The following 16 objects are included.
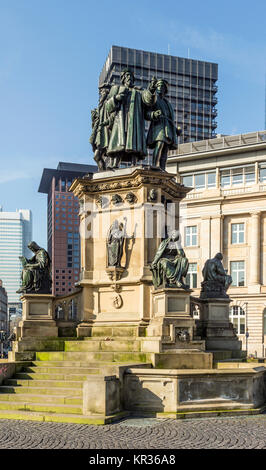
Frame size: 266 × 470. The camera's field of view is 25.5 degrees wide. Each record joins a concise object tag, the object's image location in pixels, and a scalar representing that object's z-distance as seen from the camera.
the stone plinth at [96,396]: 12.07
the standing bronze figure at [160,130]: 18.53
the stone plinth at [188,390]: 12.85
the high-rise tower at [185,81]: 125.44
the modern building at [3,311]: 158.00
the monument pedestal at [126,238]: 17.08
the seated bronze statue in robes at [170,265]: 15.48
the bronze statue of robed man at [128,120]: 18.17
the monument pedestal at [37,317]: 16.86
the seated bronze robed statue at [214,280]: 18.12
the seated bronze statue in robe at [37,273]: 17.22
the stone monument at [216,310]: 17.52
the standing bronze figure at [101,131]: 18.81
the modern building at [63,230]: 192.50
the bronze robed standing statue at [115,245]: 17.34
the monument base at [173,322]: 15.03
